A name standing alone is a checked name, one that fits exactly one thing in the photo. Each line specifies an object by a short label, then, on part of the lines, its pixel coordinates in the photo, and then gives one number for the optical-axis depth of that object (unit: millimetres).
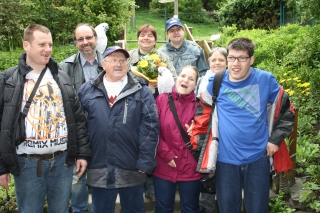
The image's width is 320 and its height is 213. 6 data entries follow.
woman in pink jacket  3885
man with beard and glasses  4273
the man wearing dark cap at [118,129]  3588
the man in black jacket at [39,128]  3212
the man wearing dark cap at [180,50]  5164
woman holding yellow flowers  4324
